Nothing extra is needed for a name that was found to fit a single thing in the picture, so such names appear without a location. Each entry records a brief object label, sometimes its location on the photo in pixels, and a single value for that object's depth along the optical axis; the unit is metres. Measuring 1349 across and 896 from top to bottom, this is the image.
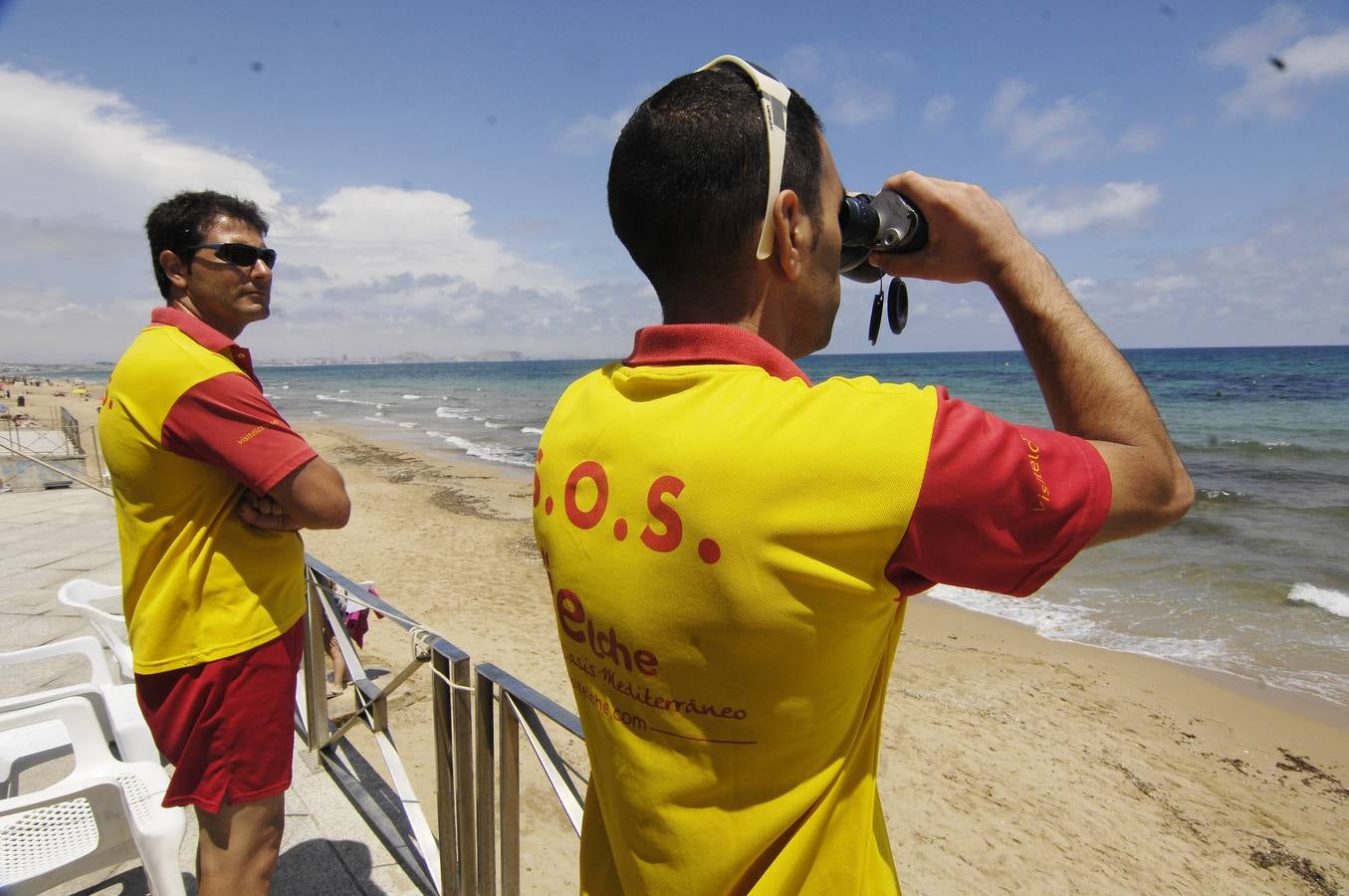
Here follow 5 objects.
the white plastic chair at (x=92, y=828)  2.39
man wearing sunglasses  1.90
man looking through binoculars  0.81
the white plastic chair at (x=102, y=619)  3.68
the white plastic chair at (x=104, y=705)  3.02
